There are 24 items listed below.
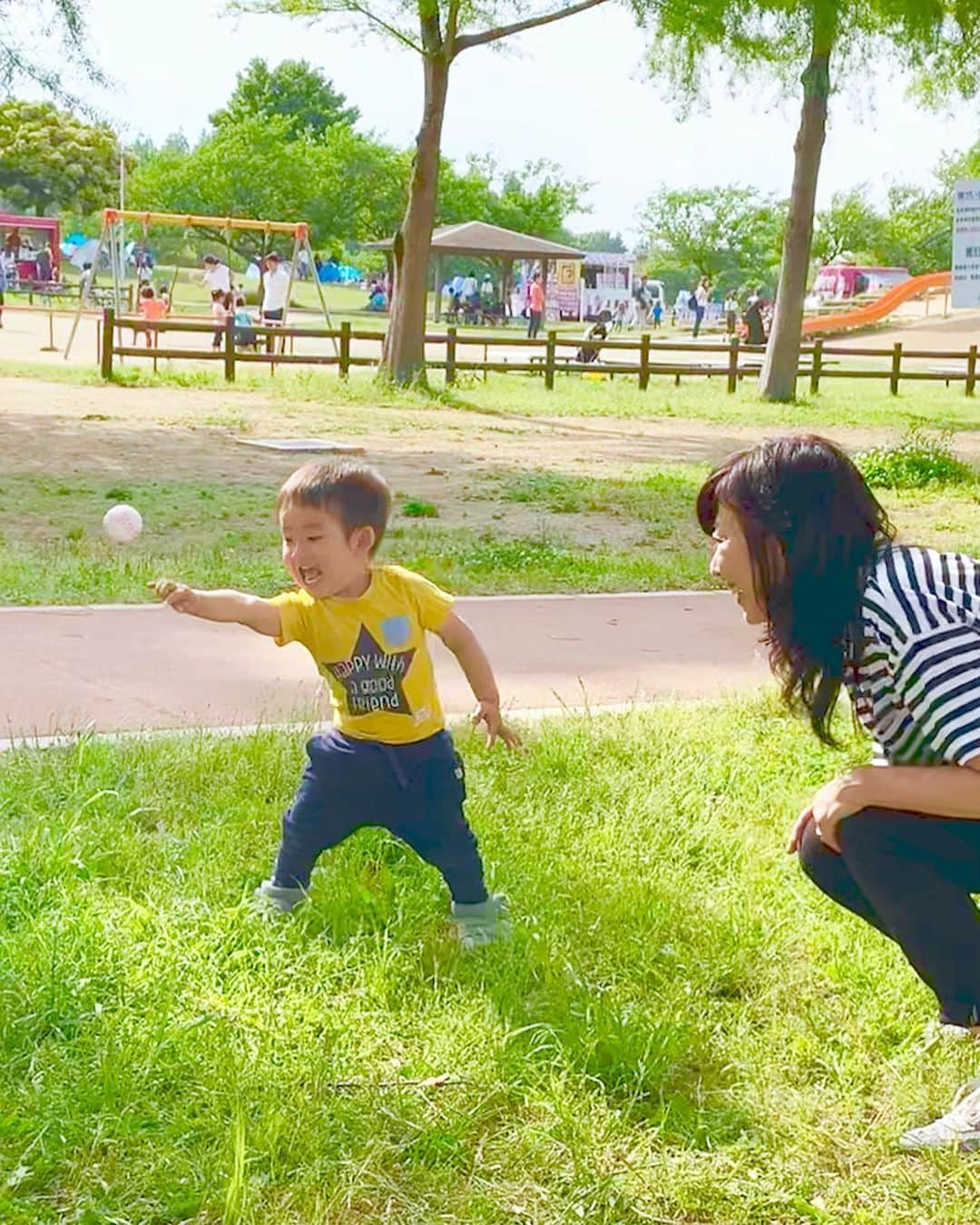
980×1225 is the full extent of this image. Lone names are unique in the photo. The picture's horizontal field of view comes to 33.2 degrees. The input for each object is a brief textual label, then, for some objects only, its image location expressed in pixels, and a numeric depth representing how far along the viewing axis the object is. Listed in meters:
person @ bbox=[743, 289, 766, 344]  36.12
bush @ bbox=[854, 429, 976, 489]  13.82
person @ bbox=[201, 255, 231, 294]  30.66
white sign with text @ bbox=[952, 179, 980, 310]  13.91
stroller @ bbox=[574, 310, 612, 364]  30.45
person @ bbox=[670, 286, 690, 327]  62.90
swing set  26.32
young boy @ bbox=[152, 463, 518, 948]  3.71
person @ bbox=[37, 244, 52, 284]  51.89
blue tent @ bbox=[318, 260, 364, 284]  70.94
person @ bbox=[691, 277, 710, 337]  53.25
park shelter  43.62
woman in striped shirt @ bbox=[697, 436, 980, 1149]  2.83
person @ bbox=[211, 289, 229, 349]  29.84
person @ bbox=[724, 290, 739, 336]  47.75
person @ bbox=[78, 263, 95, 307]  27.61
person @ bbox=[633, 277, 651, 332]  58.53
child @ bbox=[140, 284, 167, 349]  27.79
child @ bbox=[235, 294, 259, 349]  25.50
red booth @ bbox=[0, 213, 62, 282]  51.88
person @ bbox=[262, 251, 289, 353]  29.34
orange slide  51.62
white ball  5.76
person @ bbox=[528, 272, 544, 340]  41.16
